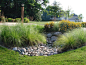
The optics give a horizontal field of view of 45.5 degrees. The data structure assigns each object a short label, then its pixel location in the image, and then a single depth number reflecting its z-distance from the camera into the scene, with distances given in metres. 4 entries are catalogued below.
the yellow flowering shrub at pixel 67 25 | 8.32
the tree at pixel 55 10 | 31.66
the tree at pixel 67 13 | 31.69
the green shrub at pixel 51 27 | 8.82
